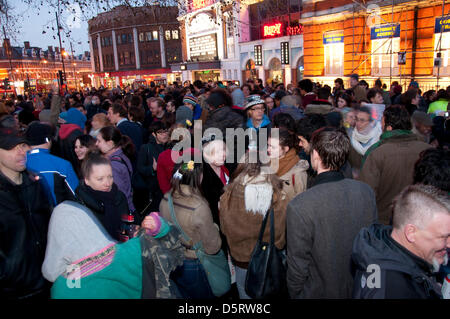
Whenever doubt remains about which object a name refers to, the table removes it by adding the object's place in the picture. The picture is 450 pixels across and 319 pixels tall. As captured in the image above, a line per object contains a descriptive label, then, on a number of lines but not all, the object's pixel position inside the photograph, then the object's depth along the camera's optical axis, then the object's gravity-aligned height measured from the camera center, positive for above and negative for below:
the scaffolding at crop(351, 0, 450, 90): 12.94 +2.15
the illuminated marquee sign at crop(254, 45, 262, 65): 27.81 +3.59
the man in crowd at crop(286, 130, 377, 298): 2.29 -0.95
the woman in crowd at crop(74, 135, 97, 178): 4.30 -0.53
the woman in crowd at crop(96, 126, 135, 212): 4.09 -0.66
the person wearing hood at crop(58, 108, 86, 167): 5.62 -0.60
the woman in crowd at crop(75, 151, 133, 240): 2.95 -0.82
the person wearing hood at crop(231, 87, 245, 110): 7.47 -0.03
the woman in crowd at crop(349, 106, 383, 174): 4.18 -0.57
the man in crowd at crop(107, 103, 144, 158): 5.91 -0.39
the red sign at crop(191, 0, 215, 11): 35.58 +10.75
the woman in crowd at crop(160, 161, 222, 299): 2.74 -1.08
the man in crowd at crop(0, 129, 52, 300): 2.67 -1.02
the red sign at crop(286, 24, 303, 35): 23.90 +4.75
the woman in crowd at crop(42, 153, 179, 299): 1.95 -1.00
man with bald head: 1.66 -0.87
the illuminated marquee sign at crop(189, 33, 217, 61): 37.12 +6.19
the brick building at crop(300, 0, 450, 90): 13.02 +2.36
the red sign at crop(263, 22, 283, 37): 25.48 +5.26
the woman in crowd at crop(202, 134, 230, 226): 3.52 -0.81
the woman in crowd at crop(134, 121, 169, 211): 4.93 -0.96
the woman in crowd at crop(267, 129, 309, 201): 3.21 -0.71
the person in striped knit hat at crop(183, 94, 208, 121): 7.17 -0.19
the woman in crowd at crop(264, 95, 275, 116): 7.59 -0.16
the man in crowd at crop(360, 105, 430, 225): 3.27 -0.73
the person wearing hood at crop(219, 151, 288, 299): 2.67 -0.92
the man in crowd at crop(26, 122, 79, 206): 3.66 -0.76
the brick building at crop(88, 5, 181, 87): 59.06 +9.07
